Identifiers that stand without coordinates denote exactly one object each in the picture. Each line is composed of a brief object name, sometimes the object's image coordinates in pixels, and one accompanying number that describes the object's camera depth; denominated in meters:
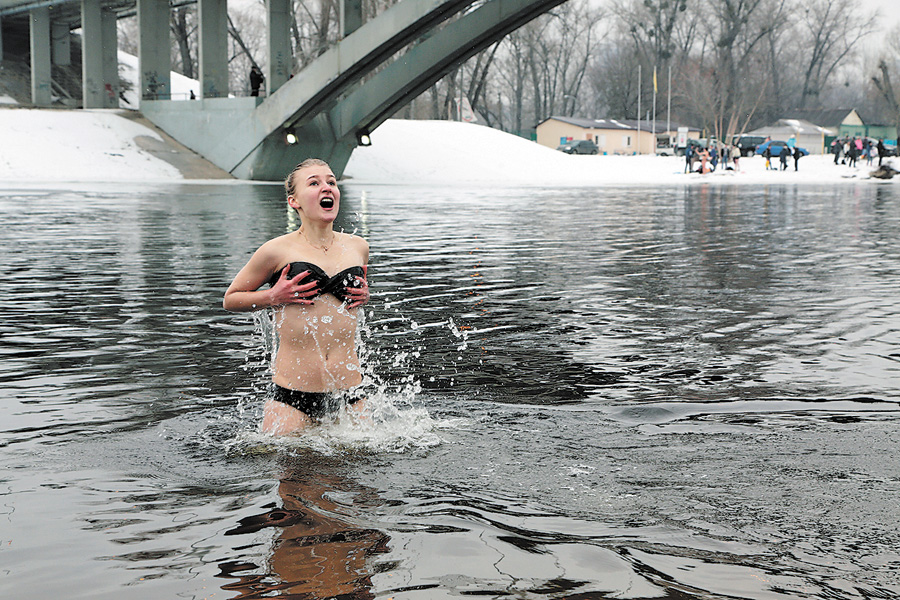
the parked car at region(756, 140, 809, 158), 76.06
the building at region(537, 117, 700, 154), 106.88
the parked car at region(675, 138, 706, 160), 58.29
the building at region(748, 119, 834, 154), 104.50
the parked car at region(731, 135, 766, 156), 83.06
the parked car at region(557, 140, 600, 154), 90.06
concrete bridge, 37.31
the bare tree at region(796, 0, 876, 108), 119.56
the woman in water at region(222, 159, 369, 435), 5.10
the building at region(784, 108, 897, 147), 115.94
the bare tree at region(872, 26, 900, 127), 104.44
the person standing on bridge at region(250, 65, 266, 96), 42.59
